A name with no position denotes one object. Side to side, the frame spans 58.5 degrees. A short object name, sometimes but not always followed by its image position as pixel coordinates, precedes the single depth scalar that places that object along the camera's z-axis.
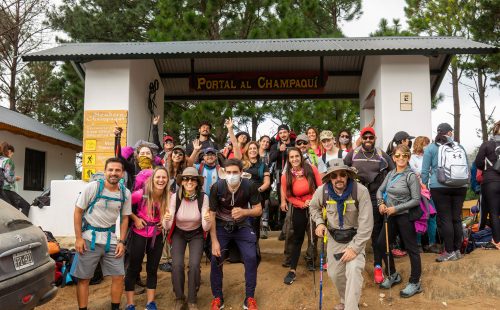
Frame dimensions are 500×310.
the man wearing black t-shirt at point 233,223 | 5.45
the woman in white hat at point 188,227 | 5.42
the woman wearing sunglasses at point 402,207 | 5.71
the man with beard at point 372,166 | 6.21
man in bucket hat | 4.79
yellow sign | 8.73
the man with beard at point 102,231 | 4.90
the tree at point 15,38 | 21.31
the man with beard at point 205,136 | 7.43
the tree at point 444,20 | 22.50
